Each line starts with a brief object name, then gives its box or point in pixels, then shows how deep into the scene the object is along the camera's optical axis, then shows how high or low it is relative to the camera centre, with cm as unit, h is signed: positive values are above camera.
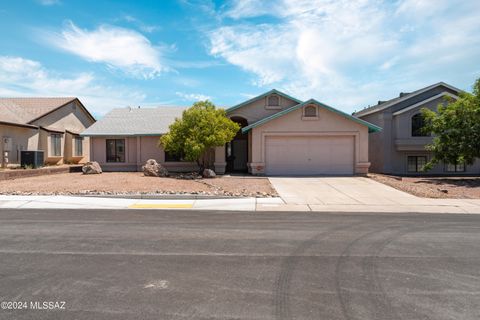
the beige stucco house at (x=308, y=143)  2070 +99
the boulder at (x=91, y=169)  2091 -72
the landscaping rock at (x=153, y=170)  1941 -73
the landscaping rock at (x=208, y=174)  1934 -97
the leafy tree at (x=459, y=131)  1880 +167
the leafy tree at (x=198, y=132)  1860 +157
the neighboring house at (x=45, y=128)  2238 +234
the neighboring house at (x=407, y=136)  2408 +169
